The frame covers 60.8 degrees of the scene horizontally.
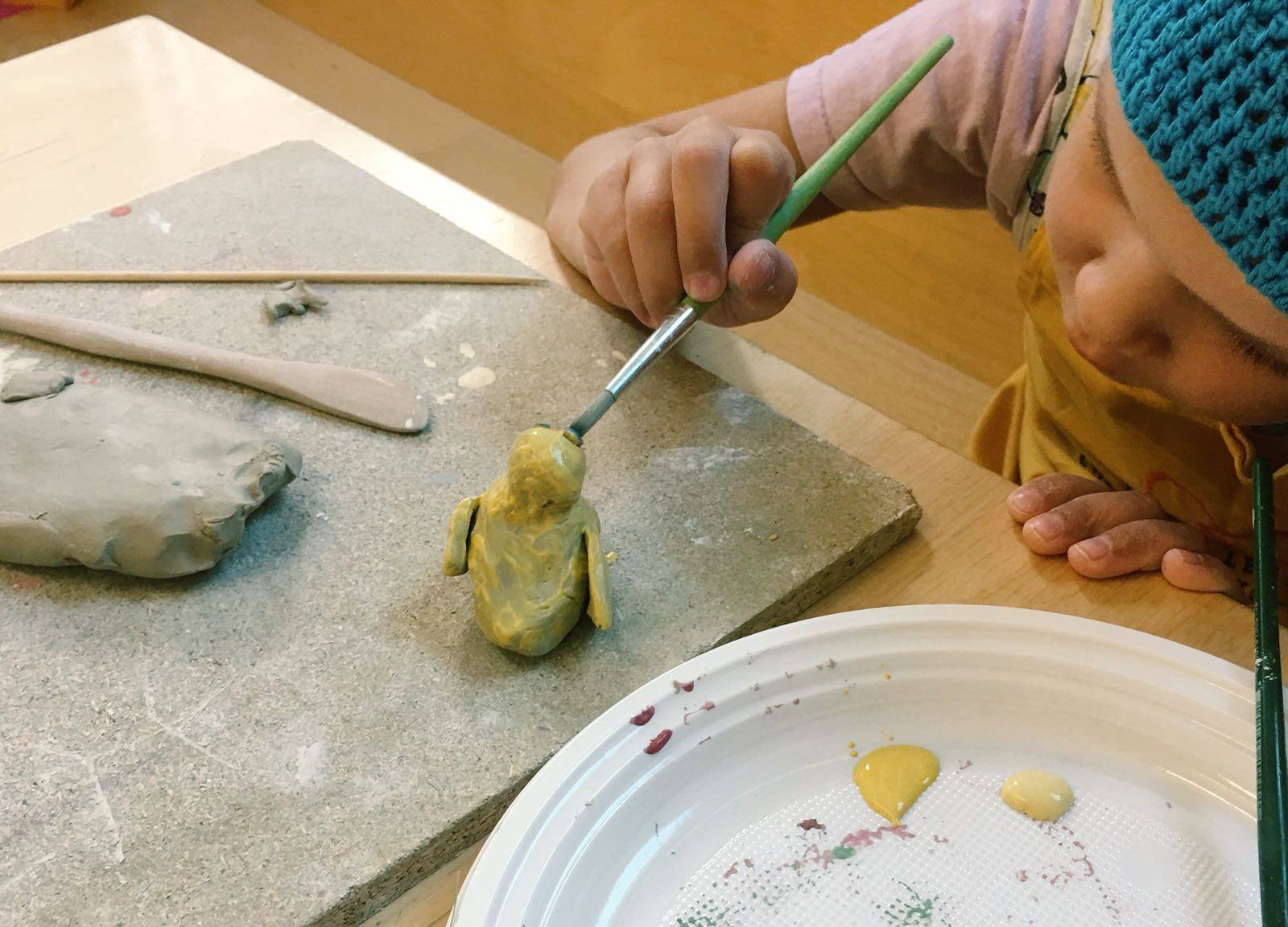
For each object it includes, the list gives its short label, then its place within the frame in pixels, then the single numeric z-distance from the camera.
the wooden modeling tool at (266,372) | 0.80
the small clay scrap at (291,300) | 0.89
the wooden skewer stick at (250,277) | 0.93
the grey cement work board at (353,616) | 0.56
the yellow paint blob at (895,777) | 0.57
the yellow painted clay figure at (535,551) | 0.63
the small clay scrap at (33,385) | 0.78
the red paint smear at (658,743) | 0.56
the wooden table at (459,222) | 0.69
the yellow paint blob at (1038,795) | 0.57
